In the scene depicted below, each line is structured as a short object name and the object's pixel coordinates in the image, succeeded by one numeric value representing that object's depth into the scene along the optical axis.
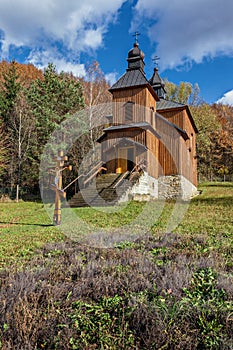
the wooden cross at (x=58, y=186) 9.86
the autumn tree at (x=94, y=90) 23.62
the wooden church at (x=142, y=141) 17.27
